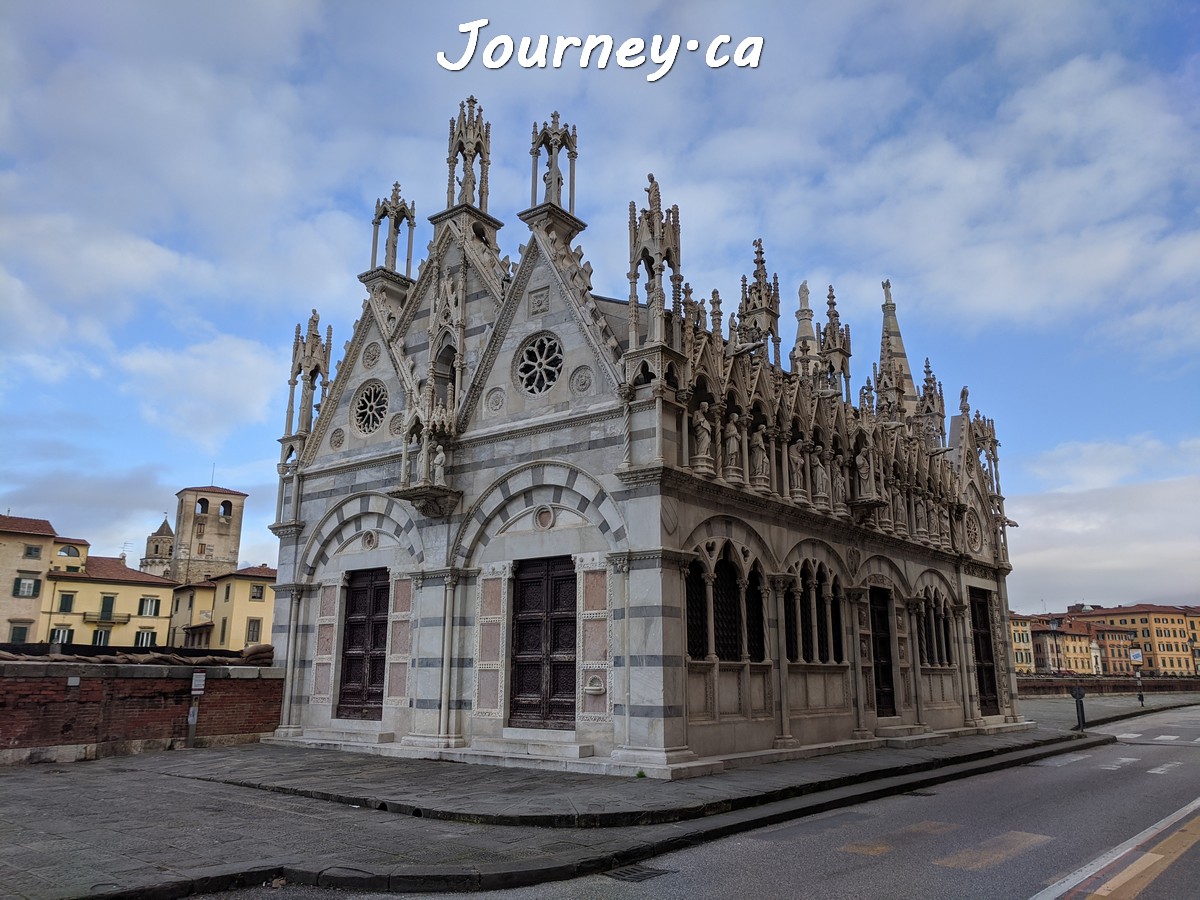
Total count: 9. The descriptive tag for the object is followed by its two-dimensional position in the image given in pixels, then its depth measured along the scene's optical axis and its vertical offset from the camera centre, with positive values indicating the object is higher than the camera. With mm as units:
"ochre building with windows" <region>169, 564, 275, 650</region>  65312 +4185
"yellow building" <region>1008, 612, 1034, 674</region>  145625 +4403
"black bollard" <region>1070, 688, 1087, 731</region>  27328 -1117
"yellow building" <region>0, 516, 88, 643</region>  61375 +6500
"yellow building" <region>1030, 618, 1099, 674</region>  145625 +3466
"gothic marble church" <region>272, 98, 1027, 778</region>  17234 +3148
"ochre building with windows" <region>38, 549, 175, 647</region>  65562 +4655
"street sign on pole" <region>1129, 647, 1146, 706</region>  50156 +660
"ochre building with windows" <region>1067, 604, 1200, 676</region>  166750 +7026
